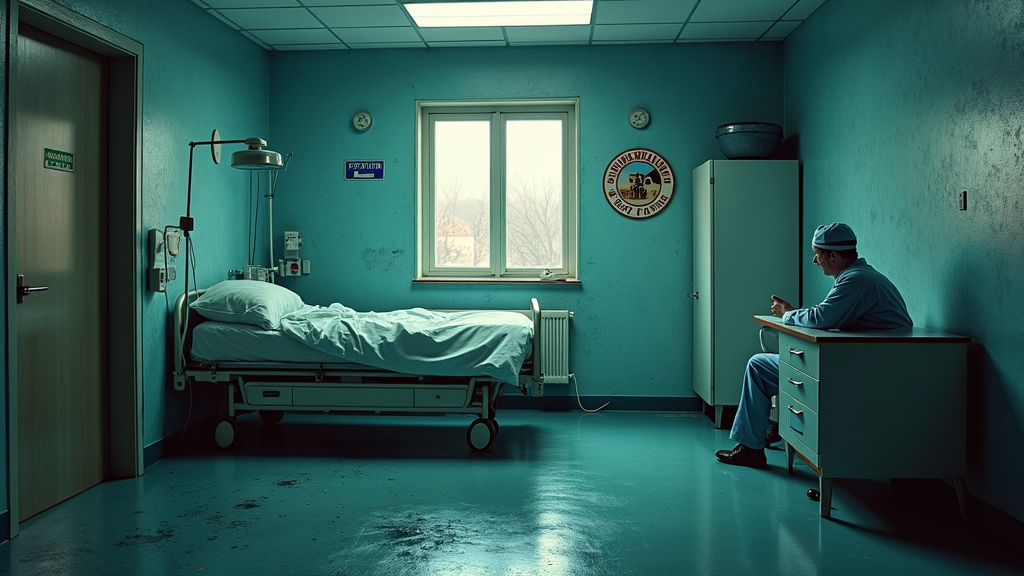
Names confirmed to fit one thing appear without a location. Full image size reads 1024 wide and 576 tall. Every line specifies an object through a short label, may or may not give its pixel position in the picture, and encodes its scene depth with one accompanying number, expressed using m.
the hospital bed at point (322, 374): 4.50
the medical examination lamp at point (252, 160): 4.51
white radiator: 5.82
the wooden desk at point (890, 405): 3.27
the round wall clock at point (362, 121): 5.98
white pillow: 4.51
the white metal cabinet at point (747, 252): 5.23
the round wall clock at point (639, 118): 5.81
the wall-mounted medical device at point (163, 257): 4.24
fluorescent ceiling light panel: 4.93
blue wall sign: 6.00
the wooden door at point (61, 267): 3.46
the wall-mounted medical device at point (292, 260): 5.95
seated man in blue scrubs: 3.55
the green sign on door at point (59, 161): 3.61
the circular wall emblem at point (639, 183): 5.82
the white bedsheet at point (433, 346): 4.46
